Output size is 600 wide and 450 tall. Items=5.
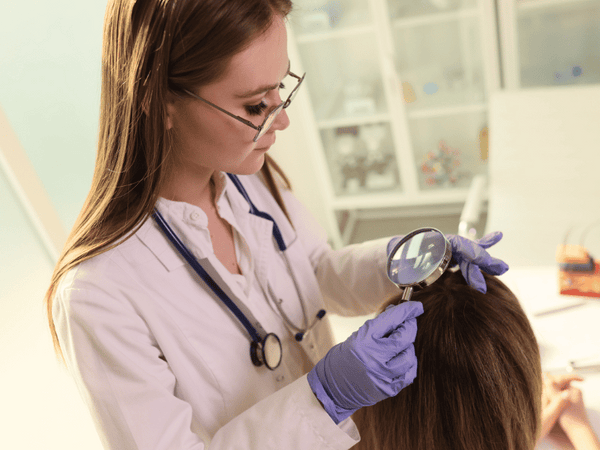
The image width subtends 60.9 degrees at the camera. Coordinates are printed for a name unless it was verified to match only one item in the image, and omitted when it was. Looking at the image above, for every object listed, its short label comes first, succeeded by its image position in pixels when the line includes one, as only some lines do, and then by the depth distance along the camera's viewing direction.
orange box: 1.36
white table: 1.15
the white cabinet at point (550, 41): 2.54
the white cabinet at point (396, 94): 2.79
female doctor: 0.87
